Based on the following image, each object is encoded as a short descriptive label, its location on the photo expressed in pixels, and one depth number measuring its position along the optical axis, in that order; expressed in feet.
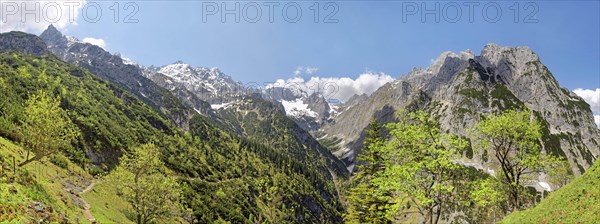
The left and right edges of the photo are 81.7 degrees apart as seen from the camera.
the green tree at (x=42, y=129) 122.28
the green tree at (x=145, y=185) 187.83
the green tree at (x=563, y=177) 344.16
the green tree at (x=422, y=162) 91.15
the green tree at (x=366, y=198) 144.97
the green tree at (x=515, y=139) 127.65
